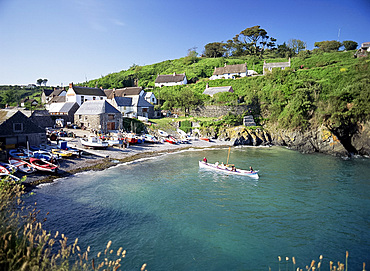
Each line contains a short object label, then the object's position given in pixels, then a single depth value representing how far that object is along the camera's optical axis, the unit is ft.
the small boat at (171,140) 149.89
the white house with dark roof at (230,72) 270.87
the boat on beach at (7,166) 72.10
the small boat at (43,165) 77.92
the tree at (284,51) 308.85
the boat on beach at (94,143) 115.14
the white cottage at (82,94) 205.67
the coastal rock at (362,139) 123.03
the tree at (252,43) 342.85
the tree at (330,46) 291.17
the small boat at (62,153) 95.29
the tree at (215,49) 377.50
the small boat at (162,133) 158.10
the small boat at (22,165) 75.54
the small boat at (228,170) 83.92
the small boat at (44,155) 85.81
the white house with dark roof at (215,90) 221.66
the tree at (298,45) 327.20
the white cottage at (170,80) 286.05
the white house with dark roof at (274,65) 254.45
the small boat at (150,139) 145.28
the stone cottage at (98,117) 152.25
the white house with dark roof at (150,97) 231.71
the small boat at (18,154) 83.11
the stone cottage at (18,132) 86.48
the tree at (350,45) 292.61
